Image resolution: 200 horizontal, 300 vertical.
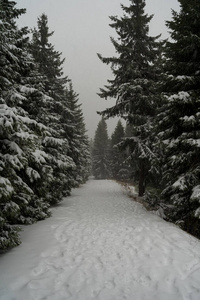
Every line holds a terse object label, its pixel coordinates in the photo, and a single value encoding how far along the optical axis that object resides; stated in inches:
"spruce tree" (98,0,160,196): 512.1
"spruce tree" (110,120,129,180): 1738.4
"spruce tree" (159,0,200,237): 276.9
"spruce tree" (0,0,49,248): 175.9
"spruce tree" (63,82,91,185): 657.0
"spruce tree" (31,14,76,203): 480.3
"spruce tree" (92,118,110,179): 2211.7
